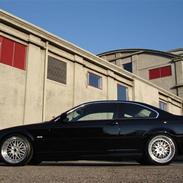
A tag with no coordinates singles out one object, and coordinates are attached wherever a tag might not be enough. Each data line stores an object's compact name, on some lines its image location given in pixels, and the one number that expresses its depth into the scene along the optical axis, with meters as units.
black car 6.61
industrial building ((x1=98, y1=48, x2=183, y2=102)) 43.97
